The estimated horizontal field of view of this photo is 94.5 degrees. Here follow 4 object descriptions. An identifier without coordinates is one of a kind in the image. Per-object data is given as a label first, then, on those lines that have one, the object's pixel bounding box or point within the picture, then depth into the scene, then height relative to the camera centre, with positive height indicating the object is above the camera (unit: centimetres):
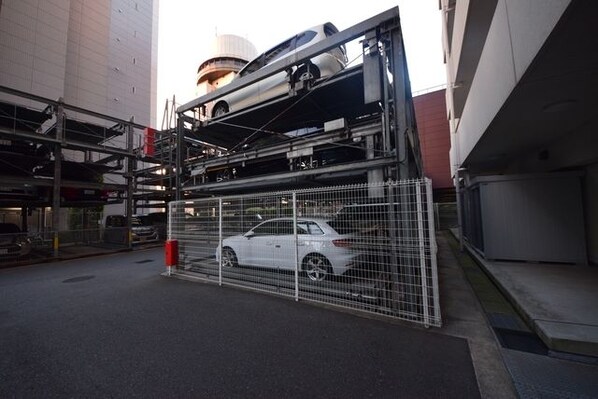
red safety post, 722 -90
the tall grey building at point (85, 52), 1731 +1317
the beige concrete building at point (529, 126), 279 +157
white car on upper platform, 604 +340
